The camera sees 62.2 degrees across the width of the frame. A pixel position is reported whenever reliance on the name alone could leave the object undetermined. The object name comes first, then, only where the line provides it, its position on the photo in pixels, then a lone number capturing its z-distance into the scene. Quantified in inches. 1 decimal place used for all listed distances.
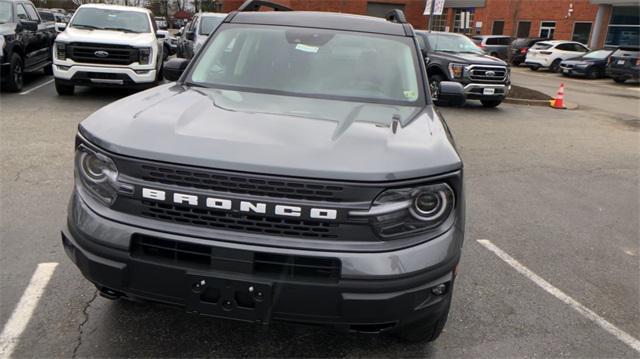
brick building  1273.4
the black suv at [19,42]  390.9
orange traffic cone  555.1
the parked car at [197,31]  511.6
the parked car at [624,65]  866.8
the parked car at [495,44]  1158.3
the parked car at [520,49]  1195.9
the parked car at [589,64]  952.9
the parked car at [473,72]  487.5
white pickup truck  384.5
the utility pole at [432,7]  668.6
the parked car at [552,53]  1060.5
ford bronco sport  86.2
